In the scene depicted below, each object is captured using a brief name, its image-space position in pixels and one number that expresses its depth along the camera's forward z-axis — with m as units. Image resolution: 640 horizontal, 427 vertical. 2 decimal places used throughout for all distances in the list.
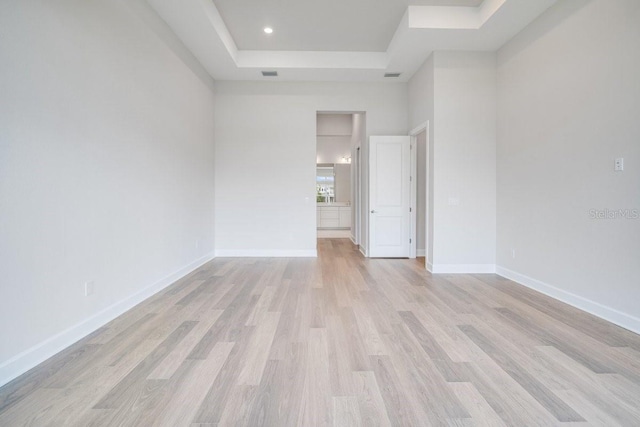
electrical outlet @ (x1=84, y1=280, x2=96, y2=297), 2.42
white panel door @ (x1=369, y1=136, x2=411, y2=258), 5.47
